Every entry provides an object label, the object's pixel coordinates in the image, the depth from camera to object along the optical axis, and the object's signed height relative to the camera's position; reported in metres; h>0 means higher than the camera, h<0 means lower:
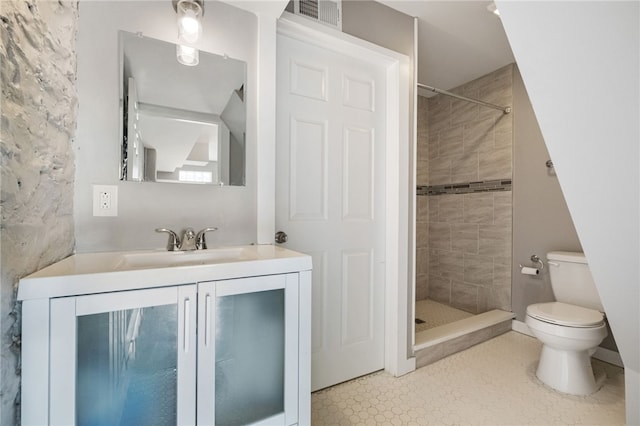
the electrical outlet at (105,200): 1.21 +0.06
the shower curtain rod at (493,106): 2.57 +1.00
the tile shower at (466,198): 2.76 +0.19
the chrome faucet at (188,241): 1.30 -0.12
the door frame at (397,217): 1.96 -0.01
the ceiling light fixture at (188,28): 1.31 +0.85
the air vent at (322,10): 1.65 +1.17
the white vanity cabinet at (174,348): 0.79 -0.42
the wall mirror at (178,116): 1.27 +0.46
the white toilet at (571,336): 1.73 -0.71
